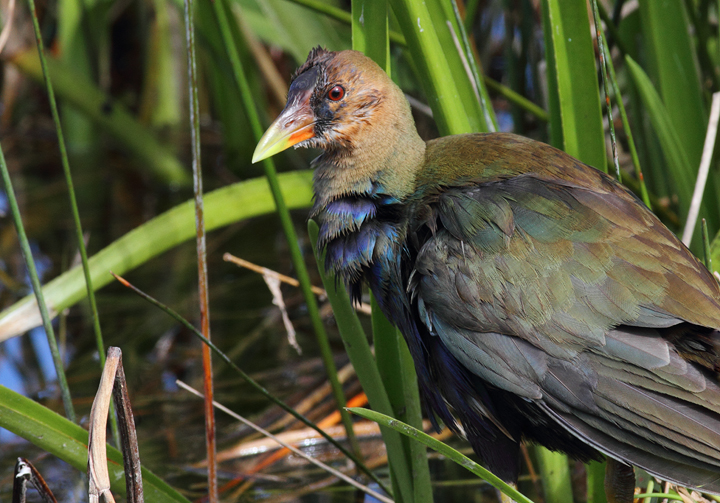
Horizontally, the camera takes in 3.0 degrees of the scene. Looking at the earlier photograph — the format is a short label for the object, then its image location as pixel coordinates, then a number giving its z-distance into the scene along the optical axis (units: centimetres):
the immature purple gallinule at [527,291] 478
